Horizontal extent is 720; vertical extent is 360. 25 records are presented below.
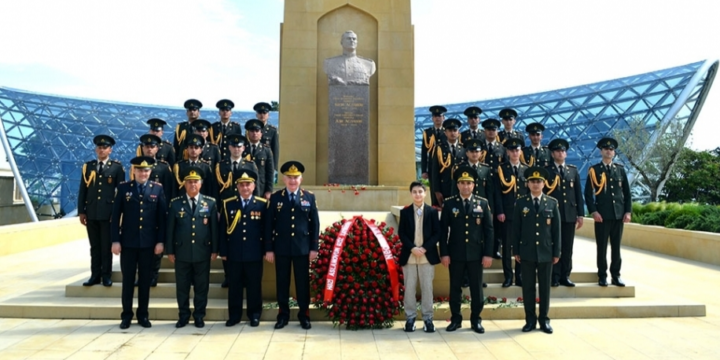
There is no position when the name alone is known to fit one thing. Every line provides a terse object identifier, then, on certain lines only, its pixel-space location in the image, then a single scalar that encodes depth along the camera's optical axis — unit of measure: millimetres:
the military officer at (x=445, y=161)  7910
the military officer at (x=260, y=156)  7465
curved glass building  41278
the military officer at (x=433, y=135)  8547
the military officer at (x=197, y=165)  6992
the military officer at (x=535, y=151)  7500
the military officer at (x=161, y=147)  7888
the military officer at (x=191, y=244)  5852
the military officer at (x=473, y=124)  8188
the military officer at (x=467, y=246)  5770
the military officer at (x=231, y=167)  6953
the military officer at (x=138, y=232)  5859
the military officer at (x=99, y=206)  6980
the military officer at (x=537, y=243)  5797
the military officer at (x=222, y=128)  8210
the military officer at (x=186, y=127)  8109
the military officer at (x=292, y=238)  5887
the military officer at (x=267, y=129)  8414
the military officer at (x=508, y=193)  7055
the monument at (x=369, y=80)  13094
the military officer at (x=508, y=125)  8106
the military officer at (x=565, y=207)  7102
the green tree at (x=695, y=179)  30516
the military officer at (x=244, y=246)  5914
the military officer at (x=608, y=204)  7246
